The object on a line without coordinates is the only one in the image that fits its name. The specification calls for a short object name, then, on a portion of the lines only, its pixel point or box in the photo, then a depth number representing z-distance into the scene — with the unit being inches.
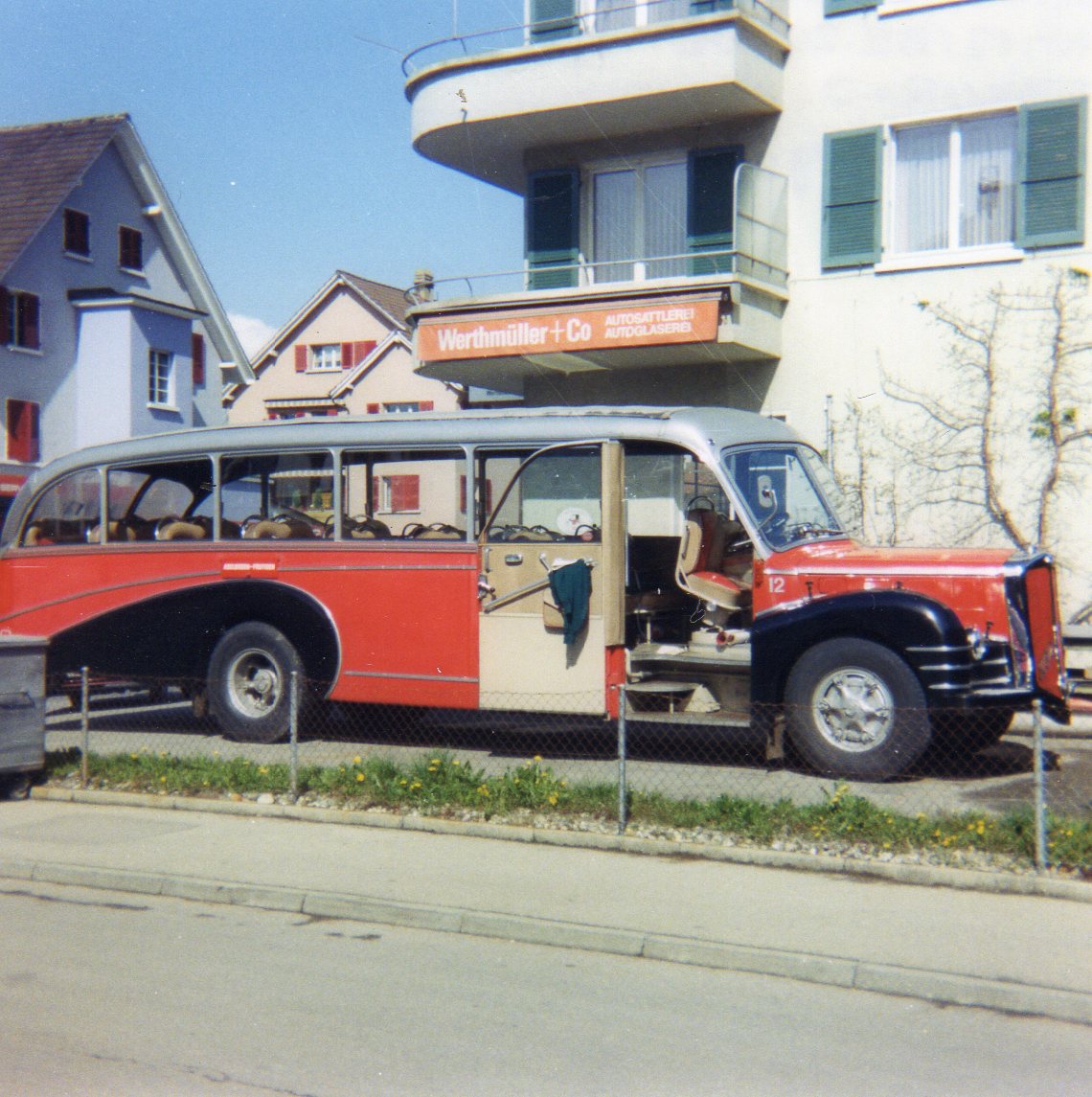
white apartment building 657.0
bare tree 647.8
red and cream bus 410.0
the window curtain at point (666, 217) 759.1
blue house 1440.7
